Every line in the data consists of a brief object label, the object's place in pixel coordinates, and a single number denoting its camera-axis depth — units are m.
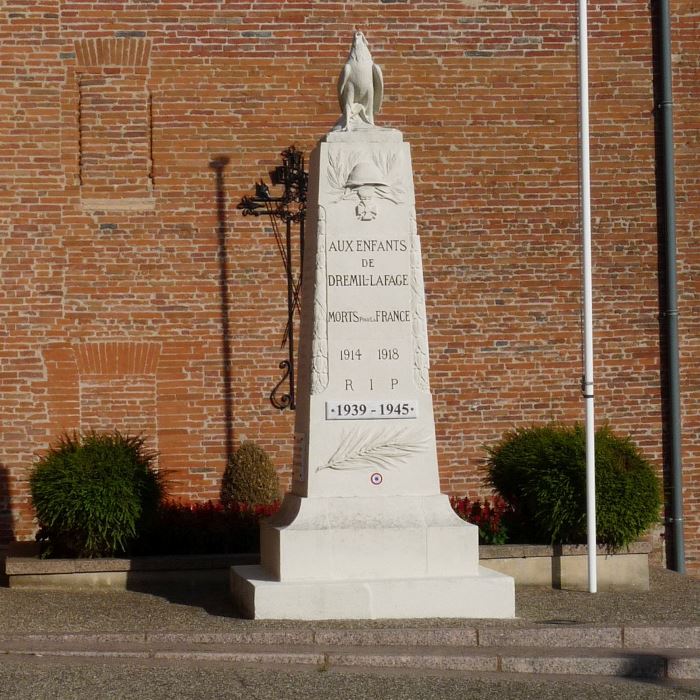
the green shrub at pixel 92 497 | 10.70
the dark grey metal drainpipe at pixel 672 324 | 14.34
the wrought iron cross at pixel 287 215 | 13.98
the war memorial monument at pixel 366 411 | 9.12
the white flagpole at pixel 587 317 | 10.39
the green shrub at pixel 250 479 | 13.36
